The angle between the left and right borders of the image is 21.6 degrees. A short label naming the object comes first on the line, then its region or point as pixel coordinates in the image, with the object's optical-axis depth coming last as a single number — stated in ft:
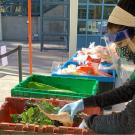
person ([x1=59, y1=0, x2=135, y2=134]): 7.13
